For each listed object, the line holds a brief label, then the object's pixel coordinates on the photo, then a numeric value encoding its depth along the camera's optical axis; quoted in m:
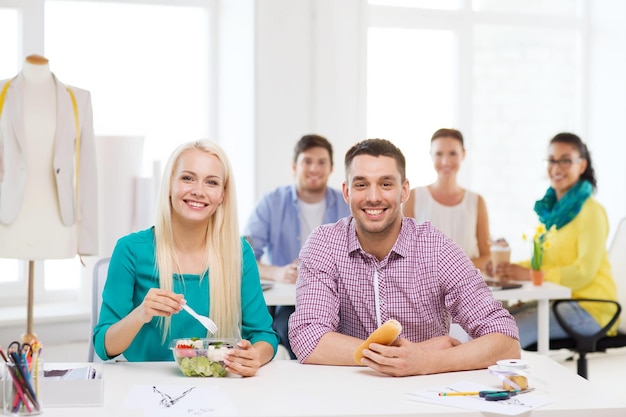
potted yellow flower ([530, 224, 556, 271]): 4.14
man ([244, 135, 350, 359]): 4.52
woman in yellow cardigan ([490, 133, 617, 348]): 4.22
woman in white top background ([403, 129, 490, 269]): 4.60
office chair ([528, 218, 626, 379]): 4.16
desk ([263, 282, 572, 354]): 3.91
